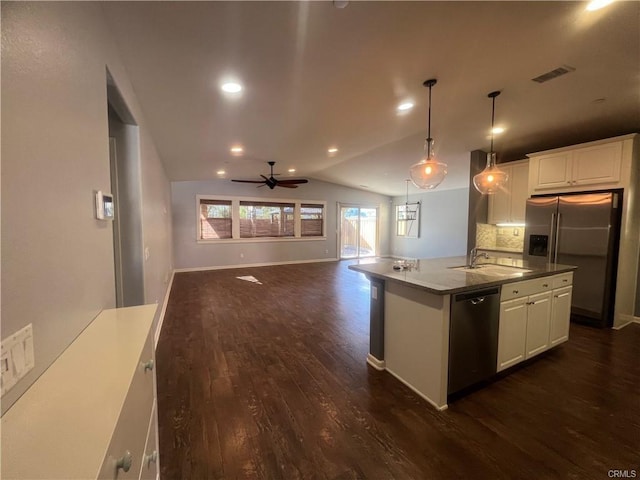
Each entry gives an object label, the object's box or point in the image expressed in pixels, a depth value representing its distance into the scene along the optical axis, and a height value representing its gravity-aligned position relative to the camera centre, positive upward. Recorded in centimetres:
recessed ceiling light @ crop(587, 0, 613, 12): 164 +135
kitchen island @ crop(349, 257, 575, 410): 202 -78
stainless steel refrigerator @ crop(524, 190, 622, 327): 348 -22
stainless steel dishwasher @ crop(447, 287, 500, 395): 203 -88
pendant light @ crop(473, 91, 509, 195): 307 +54
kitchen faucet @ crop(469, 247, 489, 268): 281 -35
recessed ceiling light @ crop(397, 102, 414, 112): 296 +132
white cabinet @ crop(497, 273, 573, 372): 234 -87
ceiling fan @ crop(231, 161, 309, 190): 607 +95
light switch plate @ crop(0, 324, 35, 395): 60 -32
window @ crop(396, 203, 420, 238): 947 +16
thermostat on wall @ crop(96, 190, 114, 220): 130 +8
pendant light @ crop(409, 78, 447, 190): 267 +55
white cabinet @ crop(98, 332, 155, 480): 60 -57
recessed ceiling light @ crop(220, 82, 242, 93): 225 +115
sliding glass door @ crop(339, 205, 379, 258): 988 -26
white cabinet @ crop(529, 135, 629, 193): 346 +81
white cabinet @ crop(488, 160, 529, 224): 460 +50
